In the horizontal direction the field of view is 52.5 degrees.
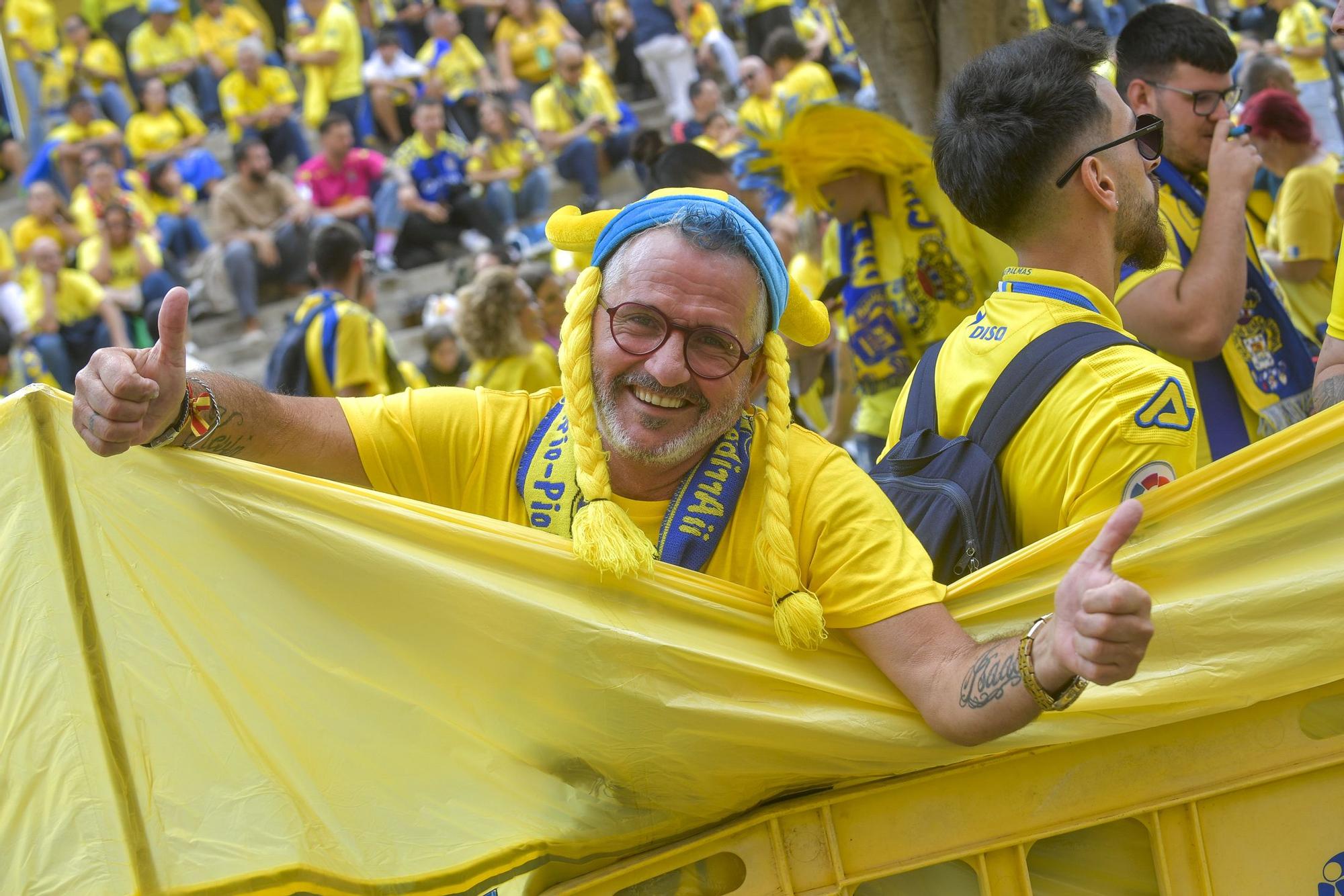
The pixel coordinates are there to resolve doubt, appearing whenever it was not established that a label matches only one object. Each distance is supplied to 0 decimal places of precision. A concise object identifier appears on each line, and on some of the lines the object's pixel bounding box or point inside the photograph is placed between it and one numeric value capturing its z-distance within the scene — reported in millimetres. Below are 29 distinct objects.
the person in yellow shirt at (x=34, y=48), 15133
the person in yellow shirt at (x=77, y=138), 13641
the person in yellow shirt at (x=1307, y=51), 10172
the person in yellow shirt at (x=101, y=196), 12000
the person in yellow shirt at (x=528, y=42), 14391
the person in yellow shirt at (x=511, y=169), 12844
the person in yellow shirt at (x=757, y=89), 11195
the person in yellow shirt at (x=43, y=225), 12492
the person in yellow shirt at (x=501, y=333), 6633
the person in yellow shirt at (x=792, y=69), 11078
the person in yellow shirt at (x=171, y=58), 14914
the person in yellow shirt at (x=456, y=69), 14031
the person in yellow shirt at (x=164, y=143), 14148
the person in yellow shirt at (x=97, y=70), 14852
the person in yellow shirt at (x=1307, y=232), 4719
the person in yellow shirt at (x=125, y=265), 11703
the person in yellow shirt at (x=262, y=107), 13867
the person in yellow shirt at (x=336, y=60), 13891
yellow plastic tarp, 2260
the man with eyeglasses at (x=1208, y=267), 3133
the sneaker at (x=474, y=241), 12648
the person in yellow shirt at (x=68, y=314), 11273
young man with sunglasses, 2574
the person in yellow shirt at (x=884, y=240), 5004
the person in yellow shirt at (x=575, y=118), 13461
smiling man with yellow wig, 2201
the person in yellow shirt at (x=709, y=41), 13727
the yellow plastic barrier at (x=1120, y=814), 2238
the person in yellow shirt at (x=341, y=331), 6781
